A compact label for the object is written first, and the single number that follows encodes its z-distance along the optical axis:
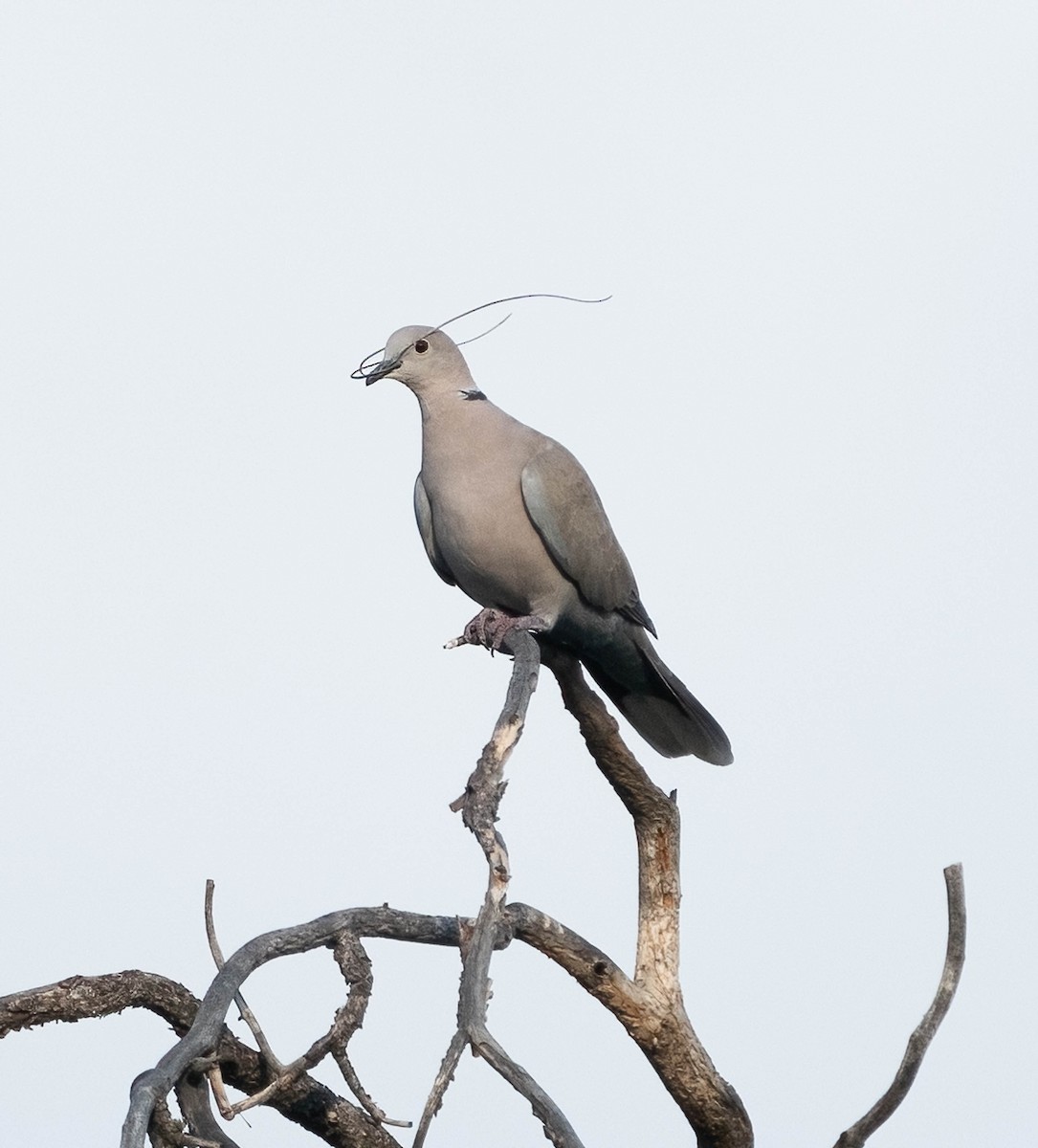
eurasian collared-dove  10.75
